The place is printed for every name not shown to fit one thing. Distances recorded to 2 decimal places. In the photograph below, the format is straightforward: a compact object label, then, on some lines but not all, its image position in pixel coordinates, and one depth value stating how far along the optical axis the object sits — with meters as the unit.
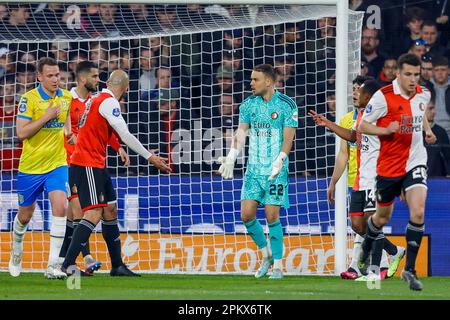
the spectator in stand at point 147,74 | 14.41
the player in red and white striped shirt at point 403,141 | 9.78
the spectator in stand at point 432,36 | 15.84
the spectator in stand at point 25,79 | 14.45
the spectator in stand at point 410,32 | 15.85
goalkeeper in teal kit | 11.84
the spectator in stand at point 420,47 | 15.58
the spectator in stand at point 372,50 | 15.55
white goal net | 13.52
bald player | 10.90
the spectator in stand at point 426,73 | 15.32
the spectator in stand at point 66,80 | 14.60
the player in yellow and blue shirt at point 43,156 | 11.68
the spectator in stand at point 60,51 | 14.42
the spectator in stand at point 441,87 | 15.06
